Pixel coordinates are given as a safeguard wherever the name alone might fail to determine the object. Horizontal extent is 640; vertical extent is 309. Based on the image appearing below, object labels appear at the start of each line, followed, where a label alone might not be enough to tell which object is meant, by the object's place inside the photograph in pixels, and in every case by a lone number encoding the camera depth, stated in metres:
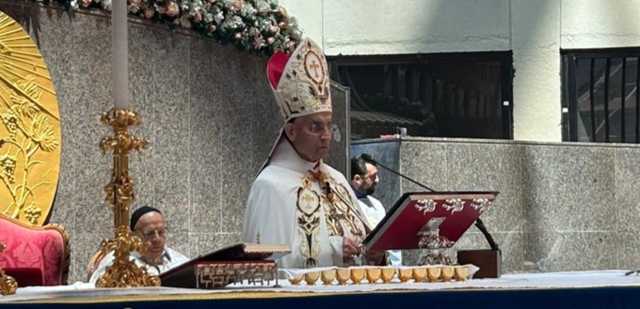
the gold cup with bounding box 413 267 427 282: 8.97
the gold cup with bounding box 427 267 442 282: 9.02
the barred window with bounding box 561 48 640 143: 30.62
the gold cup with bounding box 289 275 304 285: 8.87
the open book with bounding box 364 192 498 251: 10.31
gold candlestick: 8.82
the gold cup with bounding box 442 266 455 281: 9.10
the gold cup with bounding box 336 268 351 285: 8.80
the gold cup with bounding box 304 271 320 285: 8.84
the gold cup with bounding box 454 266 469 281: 9.10
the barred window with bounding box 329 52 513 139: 30.62
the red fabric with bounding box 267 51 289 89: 13.34
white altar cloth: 7.41
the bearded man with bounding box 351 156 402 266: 23.26
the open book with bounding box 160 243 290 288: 8.42
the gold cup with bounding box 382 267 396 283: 8.97
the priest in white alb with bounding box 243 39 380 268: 12.34
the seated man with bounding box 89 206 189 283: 15.52
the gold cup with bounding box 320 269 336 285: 8.79
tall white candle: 9.06
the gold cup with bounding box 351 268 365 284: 8.87
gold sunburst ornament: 17.22
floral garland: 18.82
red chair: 15.26
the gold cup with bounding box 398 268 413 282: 8.96
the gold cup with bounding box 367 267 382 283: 8.95
